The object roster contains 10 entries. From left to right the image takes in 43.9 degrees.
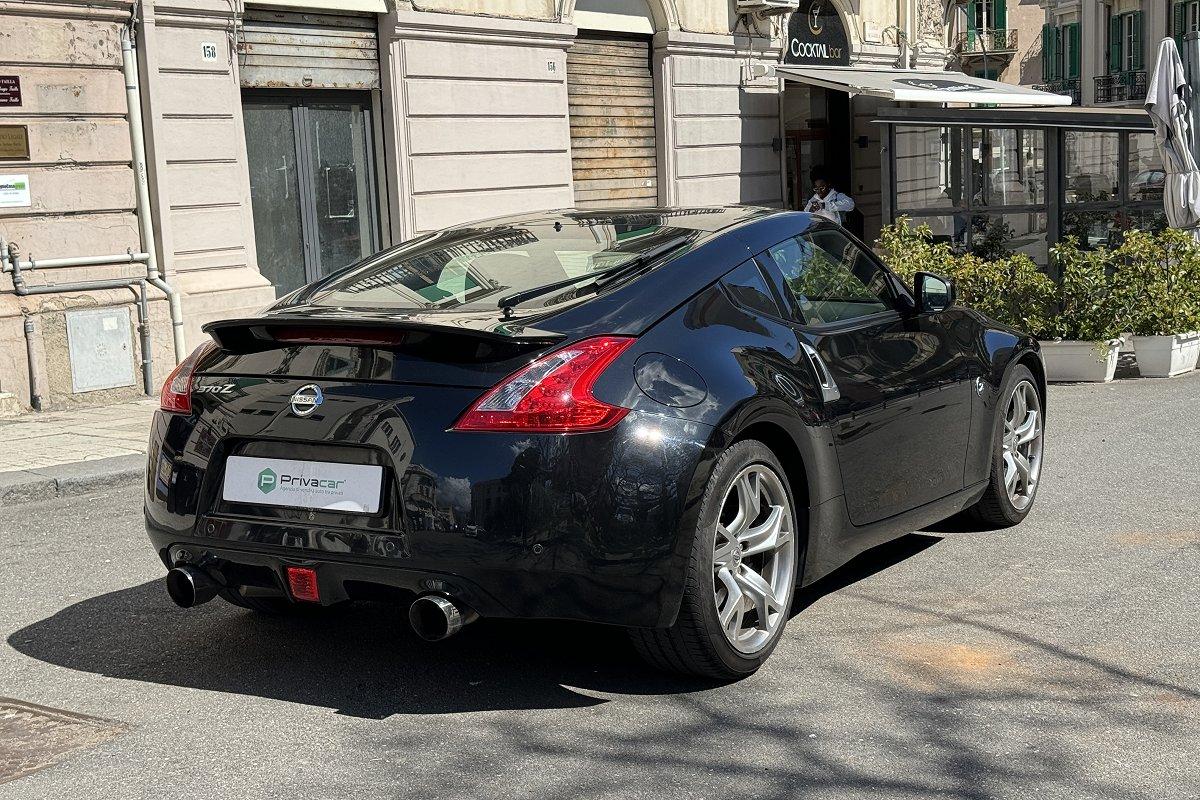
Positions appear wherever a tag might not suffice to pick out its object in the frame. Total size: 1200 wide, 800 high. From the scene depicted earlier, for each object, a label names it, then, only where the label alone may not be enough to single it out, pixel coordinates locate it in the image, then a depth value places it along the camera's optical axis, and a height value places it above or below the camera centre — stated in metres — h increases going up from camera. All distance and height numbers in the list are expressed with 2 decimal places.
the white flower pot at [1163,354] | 11.83 -1.69
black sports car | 3.89 -0.74
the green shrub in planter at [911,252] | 12.50 -0.85
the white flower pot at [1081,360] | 11.66 -1.69
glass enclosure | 13.81 -0.38
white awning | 19.36 +0.86
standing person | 18.52 -0.53
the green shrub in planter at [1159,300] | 11.83 -1.26
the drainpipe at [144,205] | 11.98 -0.16
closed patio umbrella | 13.57 +0.02
